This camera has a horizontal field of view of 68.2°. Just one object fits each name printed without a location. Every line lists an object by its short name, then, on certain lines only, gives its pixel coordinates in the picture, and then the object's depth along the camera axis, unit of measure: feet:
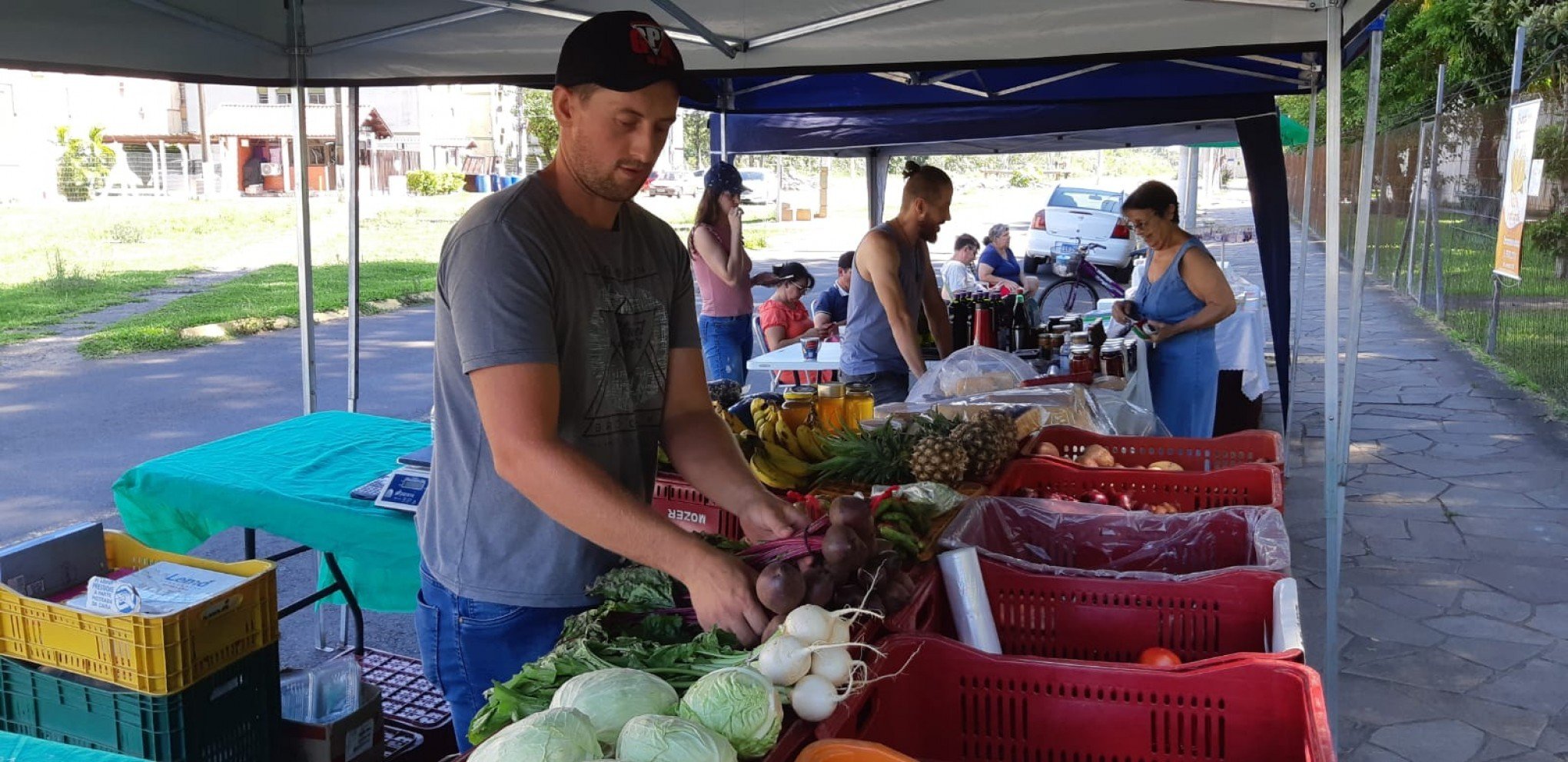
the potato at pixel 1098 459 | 11.92
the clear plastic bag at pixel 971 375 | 16.05
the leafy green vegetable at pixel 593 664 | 5.27
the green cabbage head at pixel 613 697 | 4.95
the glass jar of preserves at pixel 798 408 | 13.05
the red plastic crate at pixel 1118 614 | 7.91
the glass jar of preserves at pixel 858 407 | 13.41
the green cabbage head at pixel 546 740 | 4.43
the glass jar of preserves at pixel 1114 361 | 17.98
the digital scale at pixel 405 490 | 11.26
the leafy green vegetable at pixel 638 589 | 6.56
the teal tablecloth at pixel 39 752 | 5.54
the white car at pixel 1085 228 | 68.03
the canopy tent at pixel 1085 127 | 21.84
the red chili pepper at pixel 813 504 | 9.32
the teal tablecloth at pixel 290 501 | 11.55
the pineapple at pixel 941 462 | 10.89
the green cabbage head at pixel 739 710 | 5.04
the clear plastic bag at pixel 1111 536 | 9.43
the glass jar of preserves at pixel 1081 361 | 17.42
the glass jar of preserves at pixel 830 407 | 13.19
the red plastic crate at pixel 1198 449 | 11.87
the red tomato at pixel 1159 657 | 7.57
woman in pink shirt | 25.75
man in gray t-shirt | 6.29
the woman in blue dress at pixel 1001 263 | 40.91
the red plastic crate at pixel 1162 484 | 10.64
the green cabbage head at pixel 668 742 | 4.61
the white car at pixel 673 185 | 167.63
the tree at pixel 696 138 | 173.62
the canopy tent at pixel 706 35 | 13.21
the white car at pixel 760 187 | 166.75
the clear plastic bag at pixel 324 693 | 11.24
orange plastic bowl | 5.02
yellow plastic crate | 9.20
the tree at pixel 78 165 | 114.73
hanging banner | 29.58
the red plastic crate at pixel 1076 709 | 6.40
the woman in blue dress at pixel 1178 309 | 20.35
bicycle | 48.88
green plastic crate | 9.38
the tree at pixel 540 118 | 142.61
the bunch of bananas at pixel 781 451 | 12.03
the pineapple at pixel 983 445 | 11.16
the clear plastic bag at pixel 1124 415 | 15.35
